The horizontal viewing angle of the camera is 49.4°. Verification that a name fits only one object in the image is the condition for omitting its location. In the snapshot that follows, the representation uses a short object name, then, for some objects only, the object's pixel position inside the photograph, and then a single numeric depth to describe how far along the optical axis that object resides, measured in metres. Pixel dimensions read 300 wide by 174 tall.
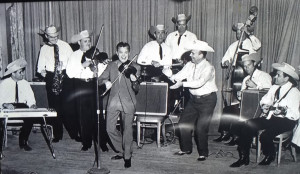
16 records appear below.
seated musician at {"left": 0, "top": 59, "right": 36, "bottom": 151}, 5.04
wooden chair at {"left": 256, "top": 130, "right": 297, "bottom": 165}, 4.42
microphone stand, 4.26
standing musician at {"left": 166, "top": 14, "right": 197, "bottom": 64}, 6.11
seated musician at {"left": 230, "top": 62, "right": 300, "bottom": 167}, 4.39
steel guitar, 4.42
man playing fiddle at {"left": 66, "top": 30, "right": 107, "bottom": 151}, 4.96
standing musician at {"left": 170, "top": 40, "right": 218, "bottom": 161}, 4.54
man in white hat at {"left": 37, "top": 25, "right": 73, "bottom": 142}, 5.53
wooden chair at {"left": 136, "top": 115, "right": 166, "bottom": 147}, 5.12
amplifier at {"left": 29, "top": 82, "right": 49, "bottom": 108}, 5.71
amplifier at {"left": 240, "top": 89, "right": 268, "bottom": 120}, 4.80
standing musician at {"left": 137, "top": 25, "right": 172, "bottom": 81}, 5.84
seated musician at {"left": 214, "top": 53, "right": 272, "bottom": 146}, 5.09
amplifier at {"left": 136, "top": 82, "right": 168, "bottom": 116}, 5.13
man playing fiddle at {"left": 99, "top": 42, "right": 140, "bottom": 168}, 4.31
